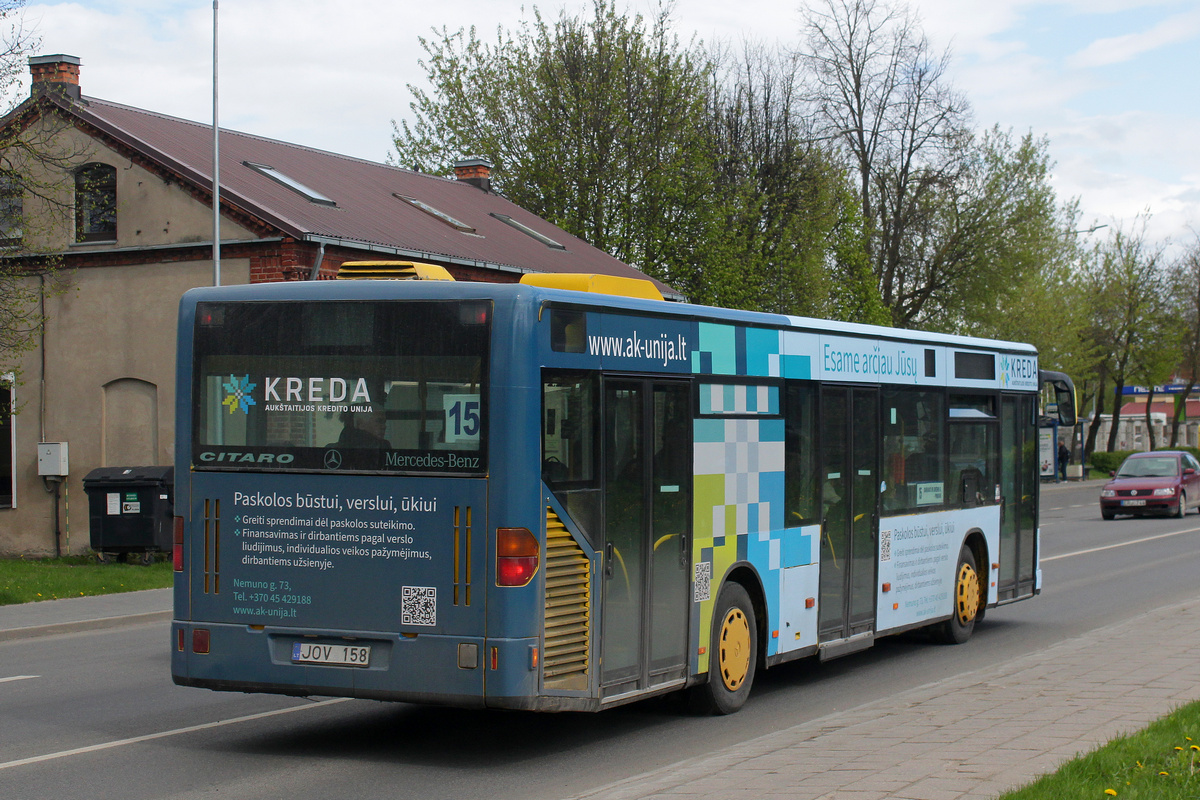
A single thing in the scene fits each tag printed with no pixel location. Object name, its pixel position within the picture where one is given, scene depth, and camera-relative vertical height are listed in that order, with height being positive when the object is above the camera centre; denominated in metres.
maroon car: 32.78 -1.29
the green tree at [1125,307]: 63.62 +5.93
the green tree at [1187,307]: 65.50 +6.21
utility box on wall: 23.45 -0.34
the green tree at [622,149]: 39.47 +8.43
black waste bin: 20.36 -1.09
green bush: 62.97 -1.33
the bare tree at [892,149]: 49.53 +10.50
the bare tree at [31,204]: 19.03 +3.74
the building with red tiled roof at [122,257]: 22.25 +3.08
